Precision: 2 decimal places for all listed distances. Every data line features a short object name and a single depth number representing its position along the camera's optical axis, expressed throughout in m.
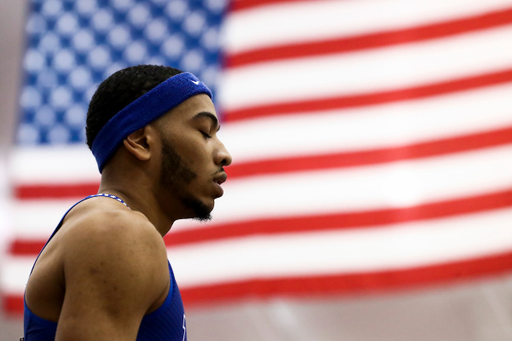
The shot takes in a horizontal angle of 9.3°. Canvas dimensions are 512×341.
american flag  6.81
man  4.04
